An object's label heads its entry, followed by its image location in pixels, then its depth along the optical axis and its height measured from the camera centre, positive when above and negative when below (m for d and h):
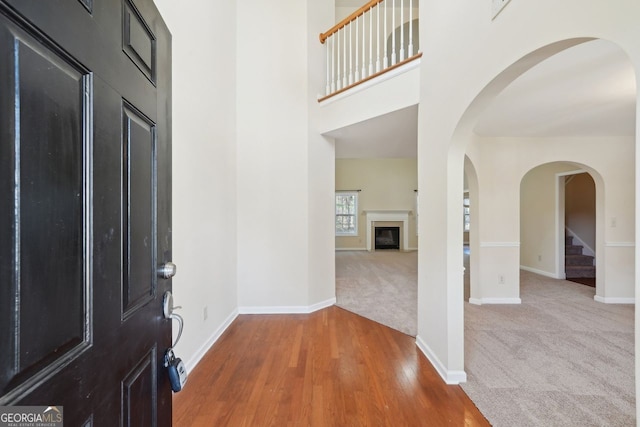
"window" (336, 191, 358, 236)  9.21 -0.02
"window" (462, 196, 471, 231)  8.68 +0.14
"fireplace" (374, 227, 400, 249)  9.34 -0.87
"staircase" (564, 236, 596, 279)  5.15 -1.02
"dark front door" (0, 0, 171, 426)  0.40 +0.00
